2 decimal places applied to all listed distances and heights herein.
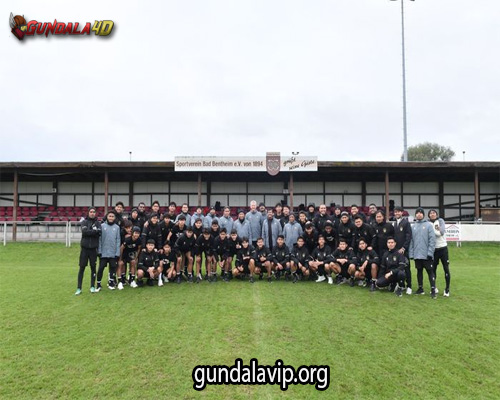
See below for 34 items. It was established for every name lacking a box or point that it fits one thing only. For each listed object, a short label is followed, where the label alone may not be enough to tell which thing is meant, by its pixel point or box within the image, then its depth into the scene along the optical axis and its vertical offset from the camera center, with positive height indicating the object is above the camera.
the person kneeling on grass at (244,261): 7.84 -1.21
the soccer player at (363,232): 7.43 -0.49
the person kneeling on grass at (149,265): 7.31 -1.23
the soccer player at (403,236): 6.80 -0.53
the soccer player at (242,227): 8.66 -0.43
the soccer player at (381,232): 7.20 -0.46
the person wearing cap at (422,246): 6.53 -0.71
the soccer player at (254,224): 8.98 -0.36
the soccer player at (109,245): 6.95 -0.75
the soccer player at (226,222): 9.32 -0.32
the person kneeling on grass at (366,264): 7.11 -1.17
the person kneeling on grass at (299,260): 7.86 -1.18
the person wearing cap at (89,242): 6.66 -0.65
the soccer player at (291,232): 8.37 -0.54
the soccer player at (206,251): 7.77 -0.96
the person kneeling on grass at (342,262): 7.48 -1.16
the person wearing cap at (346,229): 7.84 -0.43
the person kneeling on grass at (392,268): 6.61 -1.19
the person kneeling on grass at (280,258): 7.93 -1.15
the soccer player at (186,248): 7.73 -0.89
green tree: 54.69 +10.02
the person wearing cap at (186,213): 8.41 -0.06
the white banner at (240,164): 15.89 +2.31
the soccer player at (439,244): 6.69 -0.67
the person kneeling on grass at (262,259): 7.88 -1.17
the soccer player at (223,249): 7.90 -0.93
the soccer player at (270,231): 8.51 -0.53
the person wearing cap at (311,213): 8.84 -0.05
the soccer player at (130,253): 7.42 -0.98
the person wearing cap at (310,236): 8.07 -0.62
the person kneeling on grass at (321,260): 7.68 -1.18
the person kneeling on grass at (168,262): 7.51 -1.20
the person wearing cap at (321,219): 8.36 -0.21
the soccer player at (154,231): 7.65 -0.48
